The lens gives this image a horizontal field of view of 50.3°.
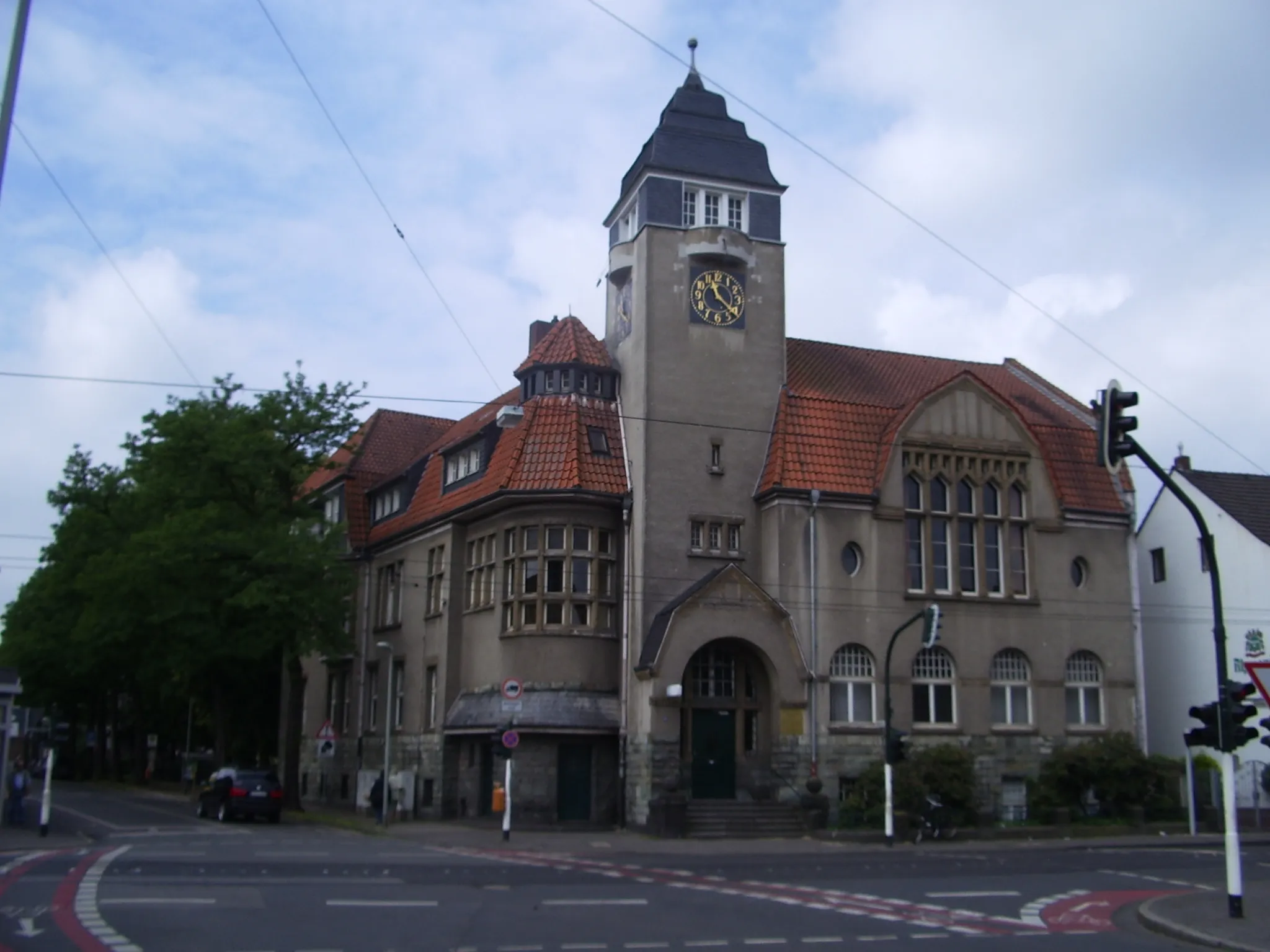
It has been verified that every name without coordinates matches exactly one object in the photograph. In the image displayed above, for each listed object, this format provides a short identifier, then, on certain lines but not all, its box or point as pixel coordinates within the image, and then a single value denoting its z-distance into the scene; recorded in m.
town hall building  35.56
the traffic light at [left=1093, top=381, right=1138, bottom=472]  16.58
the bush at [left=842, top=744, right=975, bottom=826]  33.44
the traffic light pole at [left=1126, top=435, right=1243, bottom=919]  17.03
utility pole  10.20
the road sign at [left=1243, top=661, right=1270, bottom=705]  15.88
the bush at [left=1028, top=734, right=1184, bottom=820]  36.47
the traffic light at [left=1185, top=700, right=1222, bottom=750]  17.78
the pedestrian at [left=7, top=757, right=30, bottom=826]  35.37
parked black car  37.34
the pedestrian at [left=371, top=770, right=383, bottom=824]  37.50
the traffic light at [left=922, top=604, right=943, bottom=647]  32.06
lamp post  36.76
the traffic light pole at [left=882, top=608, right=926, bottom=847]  31.06
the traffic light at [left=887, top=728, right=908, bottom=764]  31.03
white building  41.97
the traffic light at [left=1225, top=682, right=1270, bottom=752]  17.66
